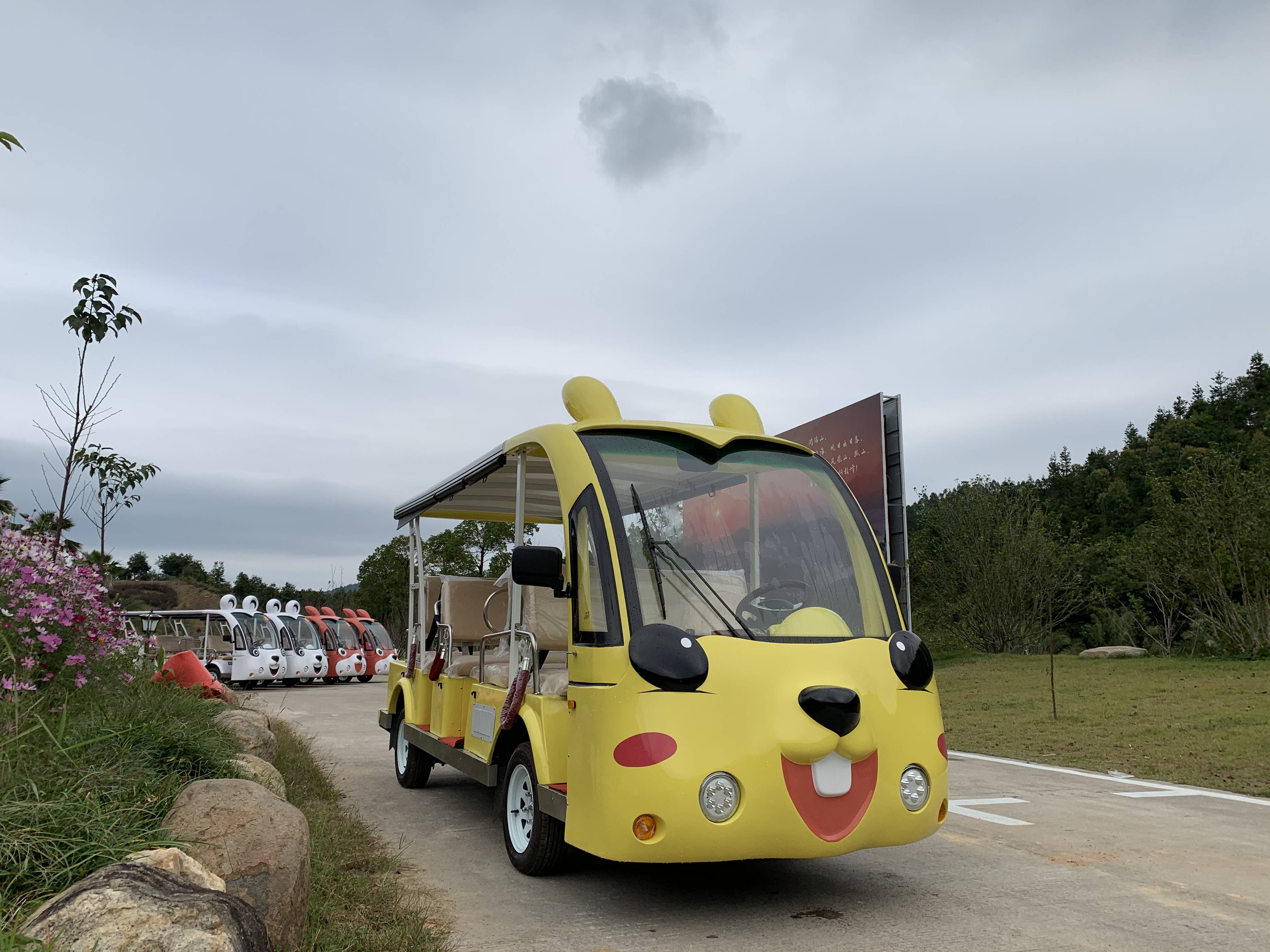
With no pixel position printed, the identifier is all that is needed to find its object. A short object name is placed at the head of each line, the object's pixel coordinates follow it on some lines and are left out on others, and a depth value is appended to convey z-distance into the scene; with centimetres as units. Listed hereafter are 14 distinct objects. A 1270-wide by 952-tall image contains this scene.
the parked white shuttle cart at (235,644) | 2636
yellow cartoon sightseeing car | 460
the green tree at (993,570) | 2962
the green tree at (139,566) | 6738
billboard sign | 1639
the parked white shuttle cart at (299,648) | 2789
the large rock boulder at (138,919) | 273
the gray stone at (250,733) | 721
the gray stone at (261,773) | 565
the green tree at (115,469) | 934
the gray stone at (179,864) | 332
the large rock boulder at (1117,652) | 2753
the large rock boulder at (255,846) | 378
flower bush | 541
